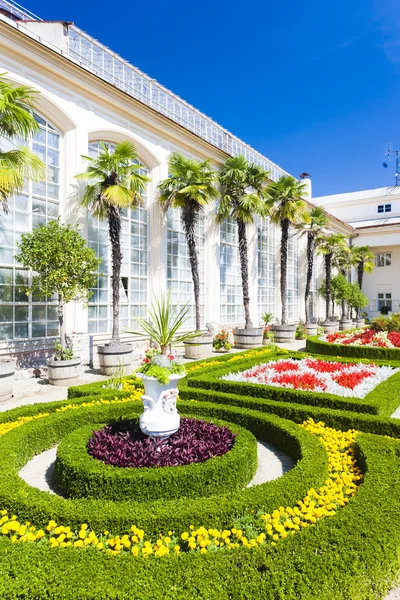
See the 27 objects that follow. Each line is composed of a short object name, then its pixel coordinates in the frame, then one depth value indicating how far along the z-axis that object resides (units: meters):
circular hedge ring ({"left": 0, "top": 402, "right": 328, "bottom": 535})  3.35
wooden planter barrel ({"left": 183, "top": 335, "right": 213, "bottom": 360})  15.11
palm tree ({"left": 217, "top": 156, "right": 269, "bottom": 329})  18.28
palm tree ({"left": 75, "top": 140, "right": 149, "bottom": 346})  11.84
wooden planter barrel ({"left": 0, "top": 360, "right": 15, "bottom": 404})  8.84
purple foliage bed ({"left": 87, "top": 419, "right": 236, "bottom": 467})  4.61
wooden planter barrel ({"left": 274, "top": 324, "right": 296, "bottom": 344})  21.19
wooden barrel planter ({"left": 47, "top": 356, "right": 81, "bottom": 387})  10.38
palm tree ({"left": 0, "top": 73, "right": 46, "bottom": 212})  7.21
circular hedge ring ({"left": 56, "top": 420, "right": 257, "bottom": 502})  4.09
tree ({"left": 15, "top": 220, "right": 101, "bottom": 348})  10.34
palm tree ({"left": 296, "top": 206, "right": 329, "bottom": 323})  25.86
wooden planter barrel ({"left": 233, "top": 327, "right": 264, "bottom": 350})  18.19
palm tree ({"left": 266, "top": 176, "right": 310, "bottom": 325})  20.59
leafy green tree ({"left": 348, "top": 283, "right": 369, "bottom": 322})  30.62
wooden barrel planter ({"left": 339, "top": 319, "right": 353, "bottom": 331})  30.16
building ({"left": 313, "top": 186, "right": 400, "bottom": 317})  36.22
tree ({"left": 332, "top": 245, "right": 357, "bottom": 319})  32.26
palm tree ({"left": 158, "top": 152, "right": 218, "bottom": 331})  15.43
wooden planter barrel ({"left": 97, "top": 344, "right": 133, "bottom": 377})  11.69
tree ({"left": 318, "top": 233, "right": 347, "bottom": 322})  27.77
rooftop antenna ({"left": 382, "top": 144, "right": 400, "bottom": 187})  41.16
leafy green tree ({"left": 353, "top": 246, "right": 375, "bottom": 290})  34.06
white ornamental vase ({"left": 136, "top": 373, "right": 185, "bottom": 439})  4.86
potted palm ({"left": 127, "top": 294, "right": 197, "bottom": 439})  4.86
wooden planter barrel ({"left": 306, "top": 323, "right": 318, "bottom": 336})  24.91
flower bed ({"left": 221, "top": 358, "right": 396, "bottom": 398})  8.42
